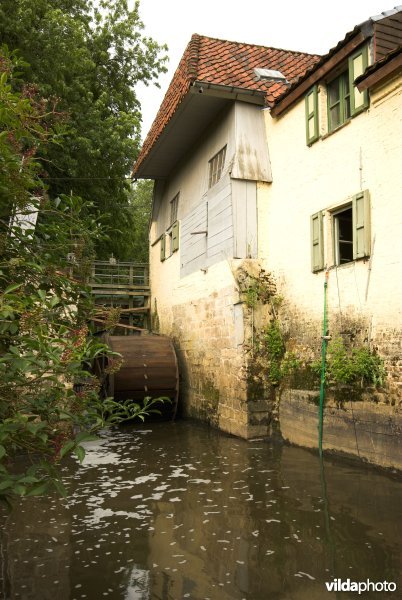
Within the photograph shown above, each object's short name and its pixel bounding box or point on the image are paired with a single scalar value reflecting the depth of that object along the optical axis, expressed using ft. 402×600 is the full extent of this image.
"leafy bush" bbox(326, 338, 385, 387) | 21.48
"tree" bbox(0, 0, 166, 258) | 39.37
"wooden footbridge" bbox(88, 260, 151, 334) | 53.21
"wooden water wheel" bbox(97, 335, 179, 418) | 37.42
